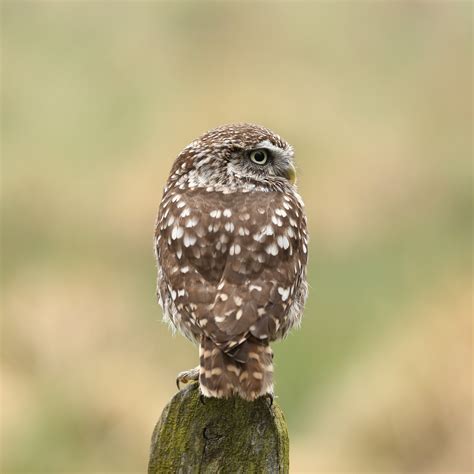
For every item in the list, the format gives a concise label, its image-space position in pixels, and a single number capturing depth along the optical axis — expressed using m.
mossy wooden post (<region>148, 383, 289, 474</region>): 6.02
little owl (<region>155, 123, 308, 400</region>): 6.80
